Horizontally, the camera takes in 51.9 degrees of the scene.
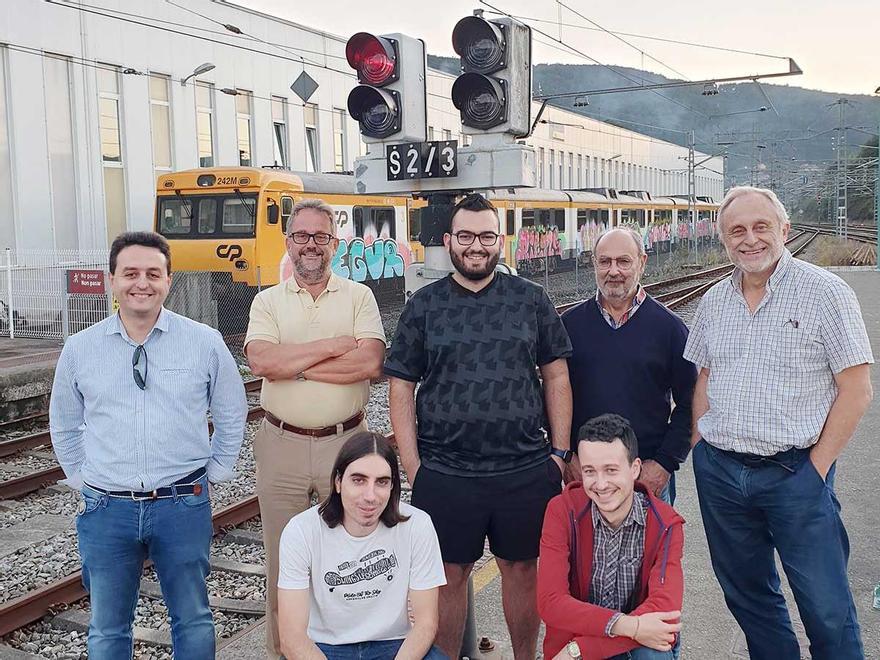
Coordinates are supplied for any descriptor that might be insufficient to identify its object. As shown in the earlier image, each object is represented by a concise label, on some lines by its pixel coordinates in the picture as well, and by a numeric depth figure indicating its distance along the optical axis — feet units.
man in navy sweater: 12.60
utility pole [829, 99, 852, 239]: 141.15
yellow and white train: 51.39
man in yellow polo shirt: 13.01
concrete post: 50.57
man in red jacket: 10.85
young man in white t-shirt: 10.84
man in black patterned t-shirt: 12.01
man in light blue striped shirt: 11.37
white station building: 60.18
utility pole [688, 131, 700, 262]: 120.39
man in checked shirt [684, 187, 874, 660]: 11.02
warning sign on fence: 44.70
